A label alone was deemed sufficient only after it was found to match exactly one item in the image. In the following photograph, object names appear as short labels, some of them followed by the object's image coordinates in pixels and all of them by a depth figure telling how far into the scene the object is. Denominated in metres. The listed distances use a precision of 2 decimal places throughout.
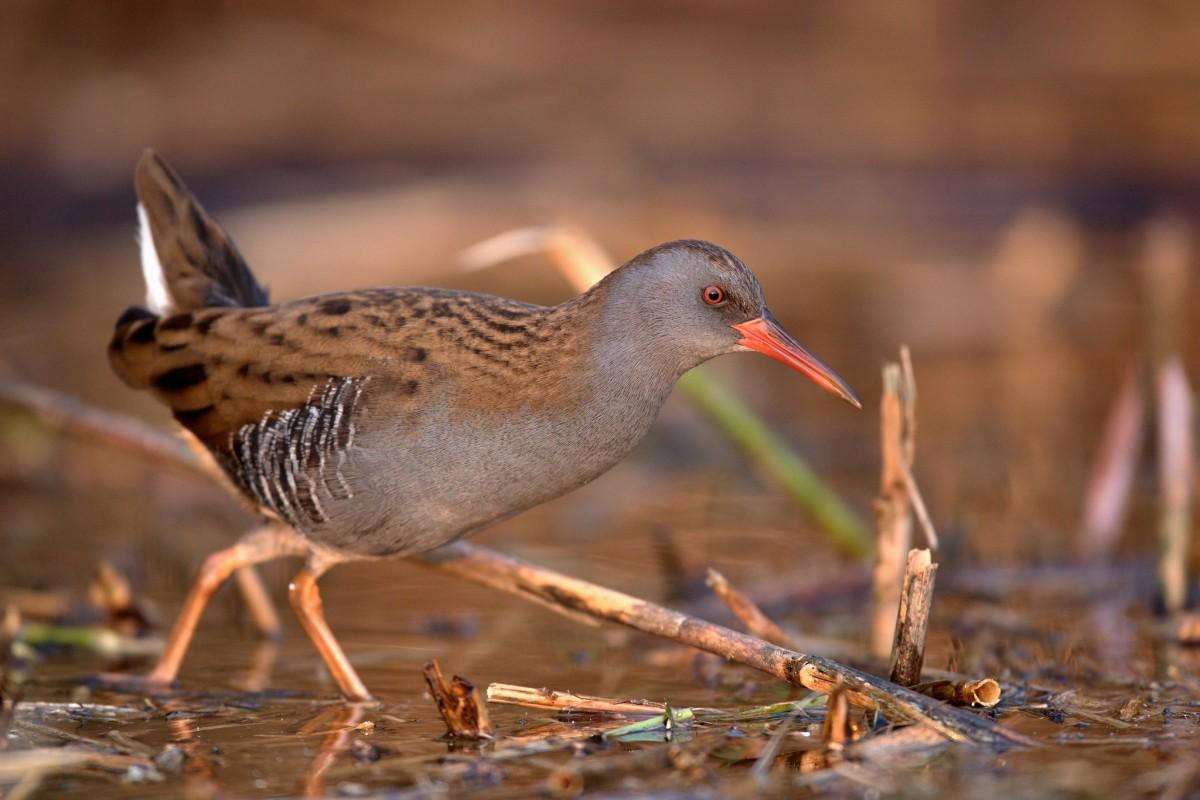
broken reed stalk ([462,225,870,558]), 11.87
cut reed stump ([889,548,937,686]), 8.56
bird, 9.24
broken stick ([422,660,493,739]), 8.39
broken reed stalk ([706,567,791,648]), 9.97
